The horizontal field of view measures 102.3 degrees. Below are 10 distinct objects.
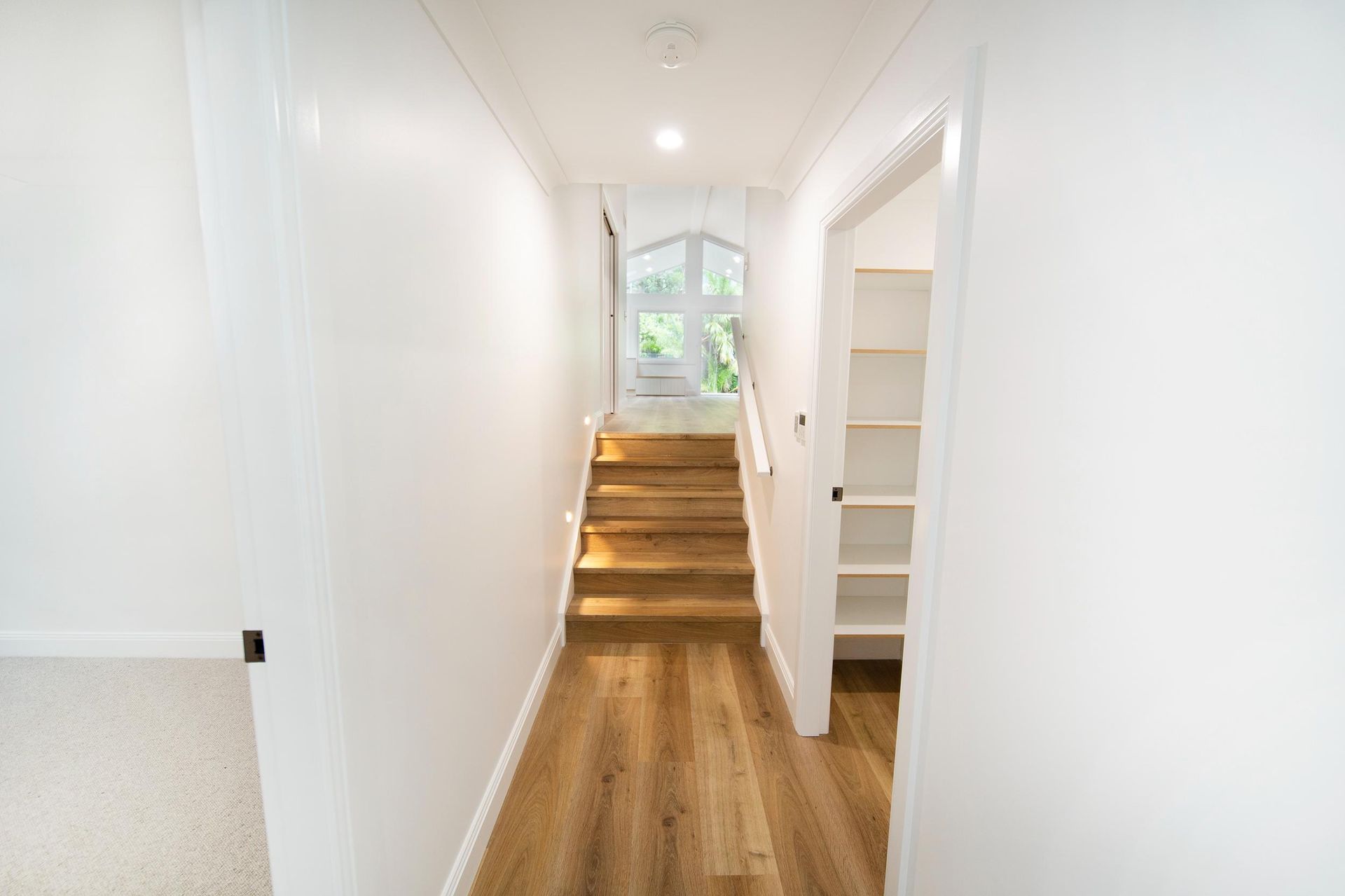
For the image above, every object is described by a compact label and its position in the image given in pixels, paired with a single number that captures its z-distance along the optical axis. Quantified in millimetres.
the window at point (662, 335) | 10617
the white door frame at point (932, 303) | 1048
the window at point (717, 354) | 10680
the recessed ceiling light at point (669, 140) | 2150
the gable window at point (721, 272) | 10453
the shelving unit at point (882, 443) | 2582
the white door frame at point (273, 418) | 784
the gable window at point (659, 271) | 10383
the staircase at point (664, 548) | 3025
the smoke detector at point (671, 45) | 1441
